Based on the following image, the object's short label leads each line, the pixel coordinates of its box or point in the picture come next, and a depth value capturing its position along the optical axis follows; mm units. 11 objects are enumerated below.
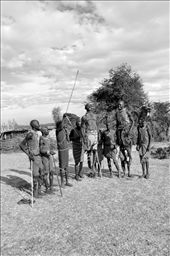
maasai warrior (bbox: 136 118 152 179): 7648
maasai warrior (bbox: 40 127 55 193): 7320
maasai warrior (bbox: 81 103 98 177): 7898
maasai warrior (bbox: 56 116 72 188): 7754
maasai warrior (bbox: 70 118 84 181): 8133
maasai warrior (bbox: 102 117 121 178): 8250
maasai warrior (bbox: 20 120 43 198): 7137
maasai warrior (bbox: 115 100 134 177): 8016
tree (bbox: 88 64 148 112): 26086
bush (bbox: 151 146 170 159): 12389
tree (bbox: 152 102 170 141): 23672
